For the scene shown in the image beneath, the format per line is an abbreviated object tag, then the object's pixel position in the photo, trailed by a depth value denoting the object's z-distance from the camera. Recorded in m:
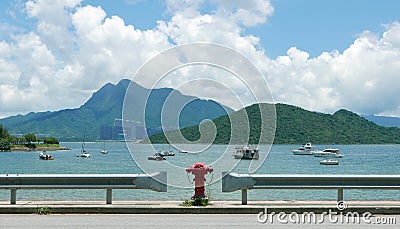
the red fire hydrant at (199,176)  14.10
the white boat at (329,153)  131.62
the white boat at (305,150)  156.88
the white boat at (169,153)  125.18
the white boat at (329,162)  107.50
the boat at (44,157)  125.62
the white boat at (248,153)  104.51
